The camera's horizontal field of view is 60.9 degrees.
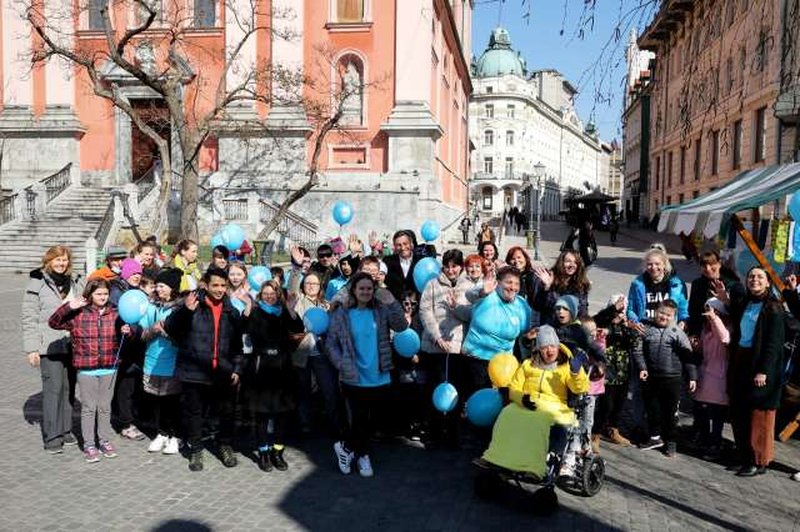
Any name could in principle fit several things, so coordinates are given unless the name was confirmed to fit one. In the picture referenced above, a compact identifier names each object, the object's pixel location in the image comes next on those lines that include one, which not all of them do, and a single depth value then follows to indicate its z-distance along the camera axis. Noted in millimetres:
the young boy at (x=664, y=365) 6785
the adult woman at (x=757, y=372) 6180
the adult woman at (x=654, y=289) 7215
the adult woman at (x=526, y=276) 7453
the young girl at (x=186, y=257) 8562
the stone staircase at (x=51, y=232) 21875
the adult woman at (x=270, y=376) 6262
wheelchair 5332
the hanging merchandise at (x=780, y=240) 8102
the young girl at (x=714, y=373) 6750
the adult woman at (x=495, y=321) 6398
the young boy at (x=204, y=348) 6199
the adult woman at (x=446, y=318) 6723
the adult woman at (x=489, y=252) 8006
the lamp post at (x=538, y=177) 27188
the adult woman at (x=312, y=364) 6727
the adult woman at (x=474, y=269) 6859
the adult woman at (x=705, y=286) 7398
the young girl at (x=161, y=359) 6664
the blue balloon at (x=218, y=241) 9902
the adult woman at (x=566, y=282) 7020
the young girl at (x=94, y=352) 6379
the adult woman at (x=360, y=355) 6180
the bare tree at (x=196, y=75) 20609
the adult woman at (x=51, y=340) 6457
